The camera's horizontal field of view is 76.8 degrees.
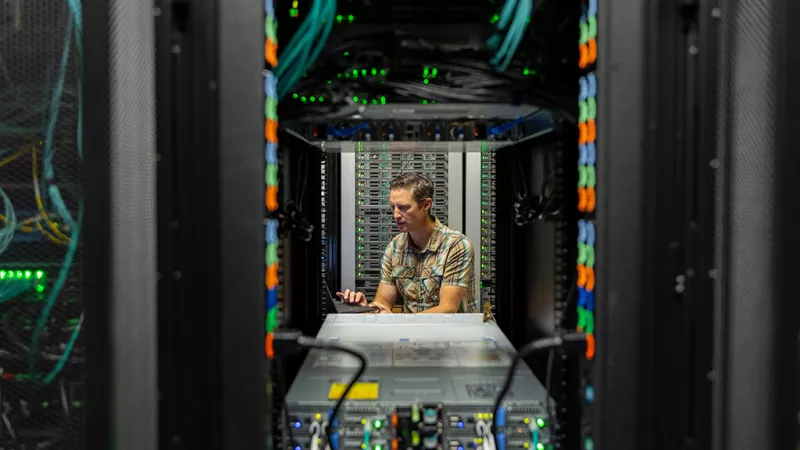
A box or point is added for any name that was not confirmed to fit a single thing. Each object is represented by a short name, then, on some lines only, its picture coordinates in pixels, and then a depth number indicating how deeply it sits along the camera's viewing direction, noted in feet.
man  7.41
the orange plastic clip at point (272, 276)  2.81
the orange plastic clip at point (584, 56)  2.89
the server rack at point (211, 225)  2.64
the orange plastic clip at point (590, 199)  2.81
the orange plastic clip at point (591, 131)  2.76
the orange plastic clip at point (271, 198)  2.80
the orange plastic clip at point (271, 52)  2.79
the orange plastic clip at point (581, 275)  2.94
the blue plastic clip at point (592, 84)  2.77
